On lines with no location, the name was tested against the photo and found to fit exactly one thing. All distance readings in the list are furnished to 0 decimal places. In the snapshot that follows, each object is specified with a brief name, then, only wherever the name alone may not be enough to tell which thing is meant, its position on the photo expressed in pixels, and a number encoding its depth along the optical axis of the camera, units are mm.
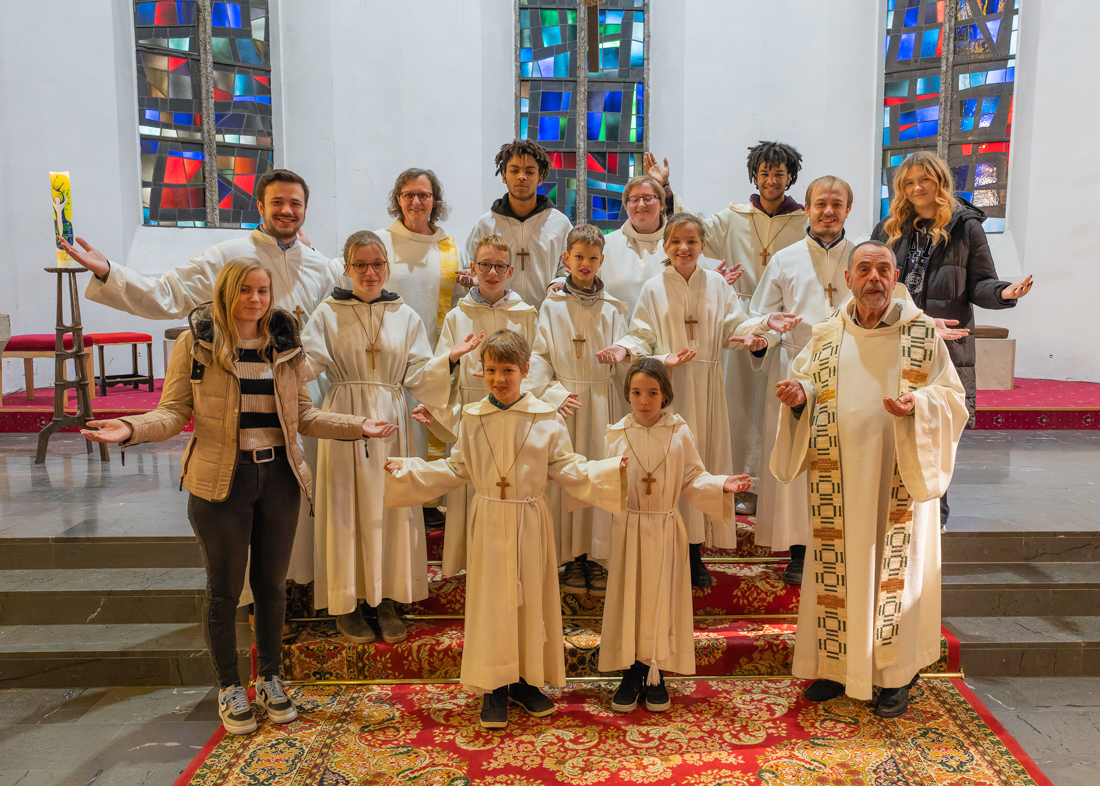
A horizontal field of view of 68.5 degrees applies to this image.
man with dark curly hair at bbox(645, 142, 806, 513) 4547
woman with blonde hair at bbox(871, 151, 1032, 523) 3949
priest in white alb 3271
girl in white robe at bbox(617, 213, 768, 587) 4121
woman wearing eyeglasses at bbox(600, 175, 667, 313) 4445
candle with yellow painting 5555
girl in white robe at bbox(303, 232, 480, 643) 3723
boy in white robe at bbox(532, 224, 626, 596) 4020
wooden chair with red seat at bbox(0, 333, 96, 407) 8086
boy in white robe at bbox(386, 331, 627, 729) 3293
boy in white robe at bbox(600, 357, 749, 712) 3393
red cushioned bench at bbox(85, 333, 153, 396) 8737
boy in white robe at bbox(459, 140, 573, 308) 4535
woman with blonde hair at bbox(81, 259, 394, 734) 3090
